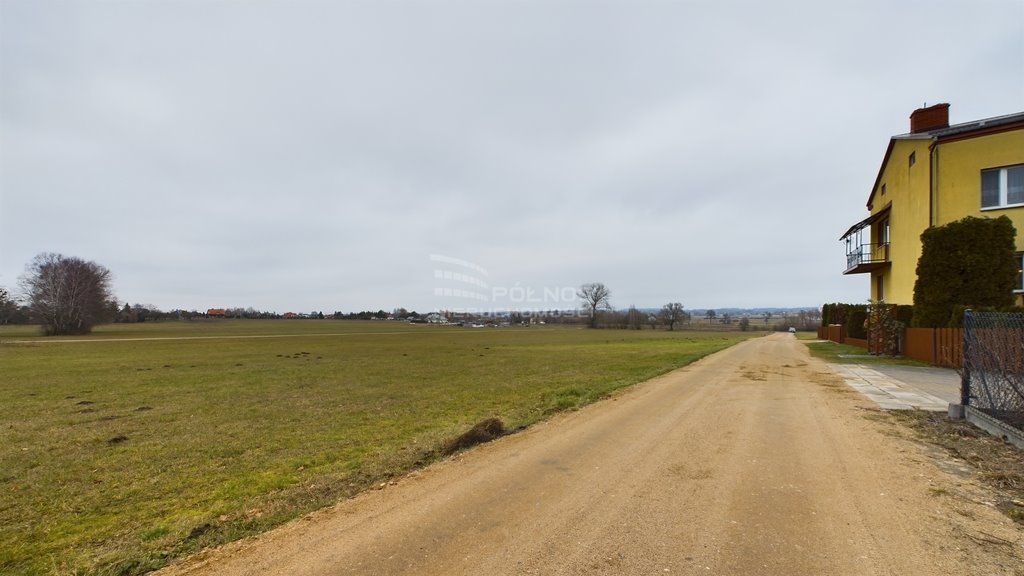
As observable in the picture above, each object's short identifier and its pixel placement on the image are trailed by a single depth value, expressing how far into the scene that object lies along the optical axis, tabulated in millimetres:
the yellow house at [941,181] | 17609
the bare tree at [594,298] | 122688
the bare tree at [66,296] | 68500
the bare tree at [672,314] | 111875
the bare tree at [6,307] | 66456
